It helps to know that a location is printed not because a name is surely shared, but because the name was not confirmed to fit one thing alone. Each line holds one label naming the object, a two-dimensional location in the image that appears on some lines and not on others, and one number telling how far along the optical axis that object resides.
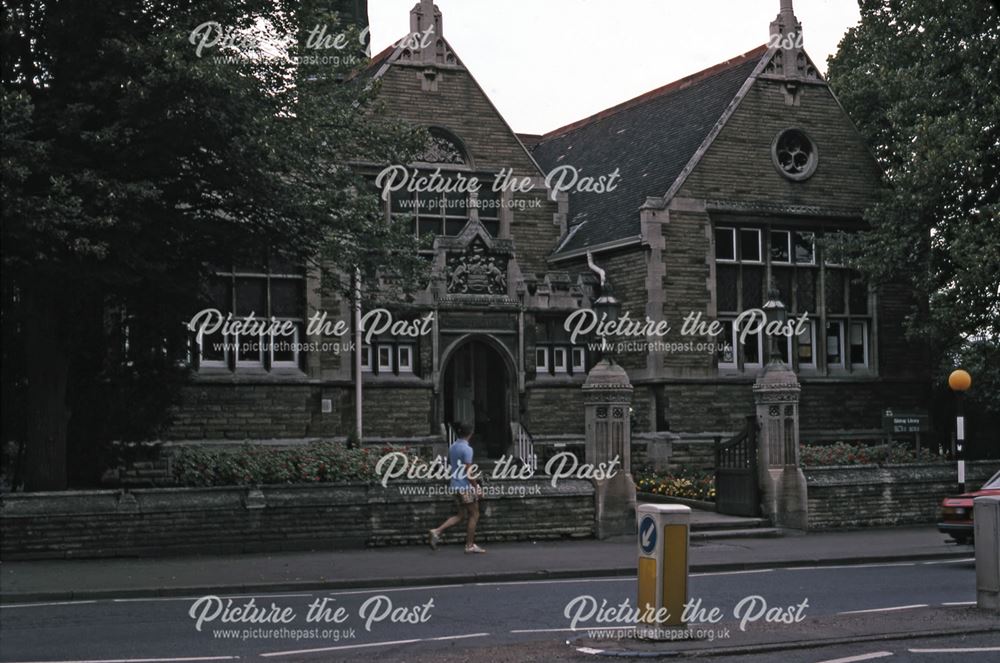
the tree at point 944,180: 26.58
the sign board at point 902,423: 27.03
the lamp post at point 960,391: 22.71
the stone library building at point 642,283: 28.45
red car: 18.22
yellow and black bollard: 11.00
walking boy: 19.20
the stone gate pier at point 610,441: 21.36
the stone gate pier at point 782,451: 23.00
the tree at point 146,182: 17.39
